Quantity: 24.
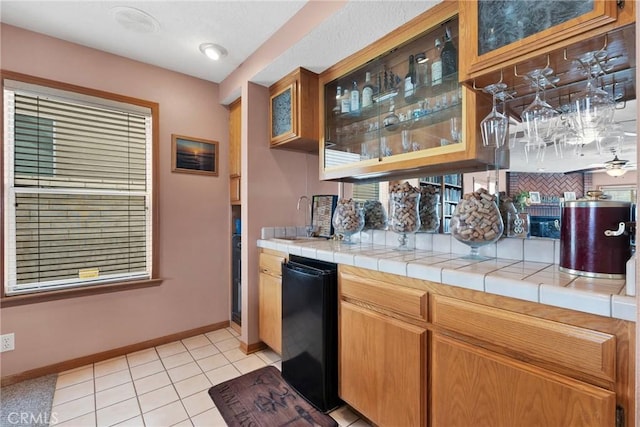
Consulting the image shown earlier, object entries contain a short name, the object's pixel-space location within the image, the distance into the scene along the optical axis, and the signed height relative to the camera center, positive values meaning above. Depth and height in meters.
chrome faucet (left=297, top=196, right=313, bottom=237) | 2.70 -0.04
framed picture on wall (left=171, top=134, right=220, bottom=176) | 2.69 +0.55
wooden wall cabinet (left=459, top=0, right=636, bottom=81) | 0.89 +0.65
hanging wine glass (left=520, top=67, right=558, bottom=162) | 1.14 +0.40
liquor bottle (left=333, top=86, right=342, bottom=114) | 2.26 +0.88
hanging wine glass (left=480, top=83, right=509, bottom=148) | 1.27 +0.40
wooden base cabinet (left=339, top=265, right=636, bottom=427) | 0.82 -0.55
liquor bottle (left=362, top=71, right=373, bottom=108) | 2.08 +0.89
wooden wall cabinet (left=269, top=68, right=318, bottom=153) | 2.27 +0.85
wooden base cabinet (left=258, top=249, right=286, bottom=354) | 2.22 -0.72
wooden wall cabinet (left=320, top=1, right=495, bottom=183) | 1.48 +0.62
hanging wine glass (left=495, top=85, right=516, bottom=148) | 1.31 +0.53
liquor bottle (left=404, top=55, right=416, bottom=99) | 1.82 +0.84
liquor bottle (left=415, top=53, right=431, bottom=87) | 1.74 +0.87
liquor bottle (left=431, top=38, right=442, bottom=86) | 1.64 +0.84
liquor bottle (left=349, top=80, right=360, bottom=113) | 2.17 +0.87
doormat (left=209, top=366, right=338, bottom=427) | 1.65 -1.22
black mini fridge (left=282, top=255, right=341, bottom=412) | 1.68 -0.75
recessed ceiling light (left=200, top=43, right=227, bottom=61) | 2.26 +1.31
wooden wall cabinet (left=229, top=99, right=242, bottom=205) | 2.85 +0.64
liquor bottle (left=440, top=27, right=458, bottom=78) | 1.56 +0.87
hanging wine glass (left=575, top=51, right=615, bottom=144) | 1.02 +0.38
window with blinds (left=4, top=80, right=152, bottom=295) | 2.05 +0.17
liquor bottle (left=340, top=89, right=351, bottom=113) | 2.23 +0.86
